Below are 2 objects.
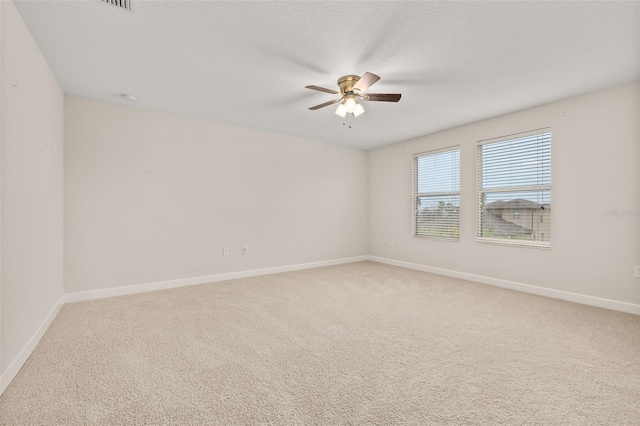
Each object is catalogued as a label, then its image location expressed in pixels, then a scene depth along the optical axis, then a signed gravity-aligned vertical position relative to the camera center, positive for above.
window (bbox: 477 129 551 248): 3.66 +0.29
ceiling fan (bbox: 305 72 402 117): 2.70 +1.13
